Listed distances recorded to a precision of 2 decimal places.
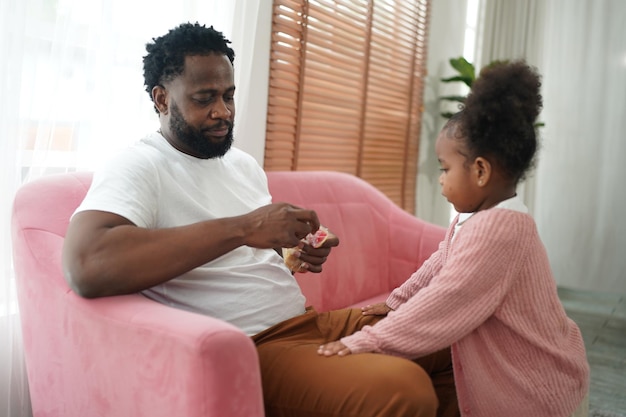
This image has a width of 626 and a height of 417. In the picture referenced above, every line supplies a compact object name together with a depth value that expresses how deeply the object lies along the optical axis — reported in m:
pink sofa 1.01
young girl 1.23
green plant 3.97
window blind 2.62
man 1.16
